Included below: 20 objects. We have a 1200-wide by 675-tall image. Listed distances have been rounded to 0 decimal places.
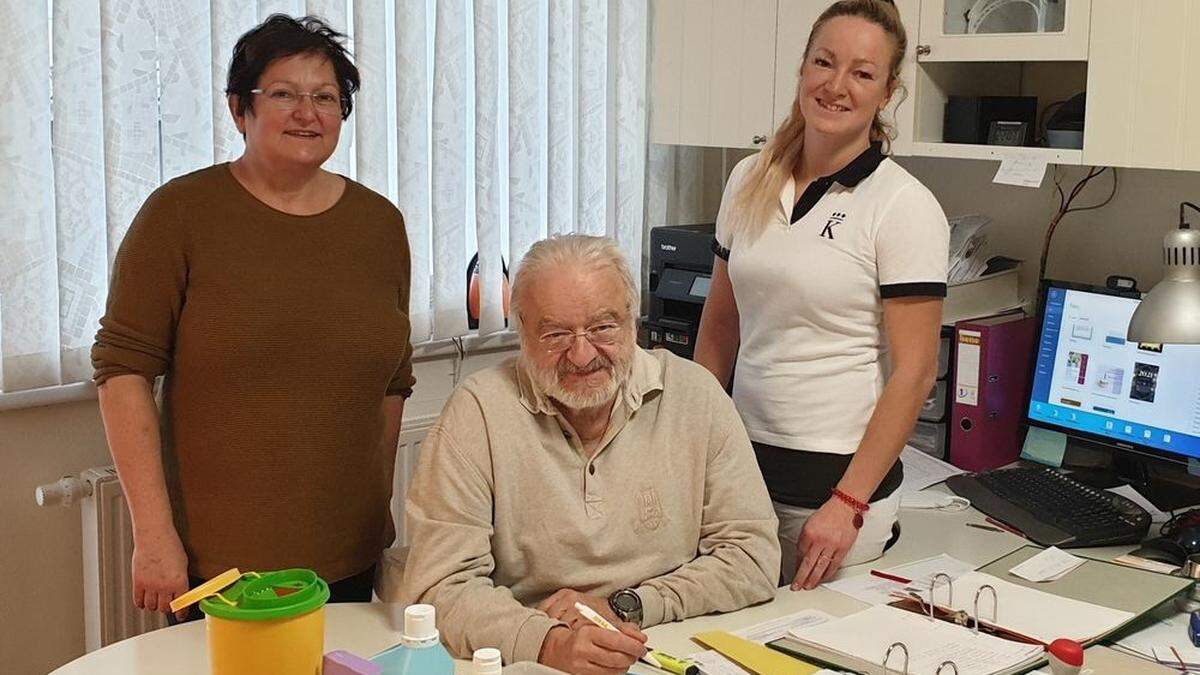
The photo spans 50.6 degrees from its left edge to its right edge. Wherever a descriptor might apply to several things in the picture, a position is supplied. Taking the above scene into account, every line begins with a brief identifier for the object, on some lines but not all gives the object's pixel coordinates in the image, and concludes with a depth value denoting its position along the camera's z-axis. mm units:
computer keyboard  2205
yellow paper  1606
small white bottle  1273
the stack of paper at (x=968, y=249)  2742
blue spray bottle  1289
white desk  1601
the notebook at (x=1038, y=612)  1742
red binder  2635
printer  3086
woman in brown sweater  1930
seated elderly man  1748
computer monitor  2381
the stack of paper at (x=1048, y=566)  1963
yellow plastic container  1271
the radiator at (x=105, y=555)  2432
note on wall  2412
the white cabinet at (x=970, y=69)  2215
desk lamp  1830
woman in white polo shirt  1969
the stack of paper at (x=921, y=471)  2549
